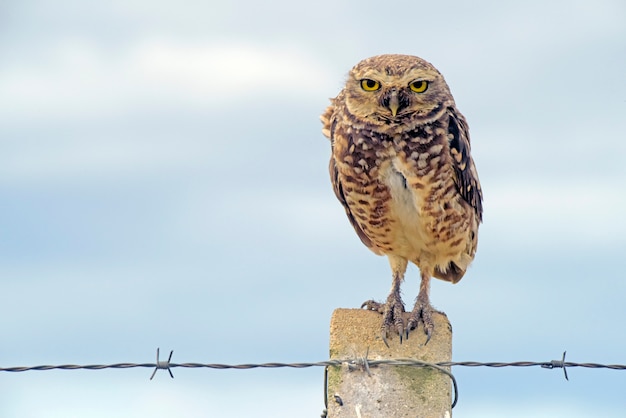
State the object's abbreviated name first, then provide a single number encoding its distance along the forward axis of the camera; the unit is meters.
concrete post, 9.25
